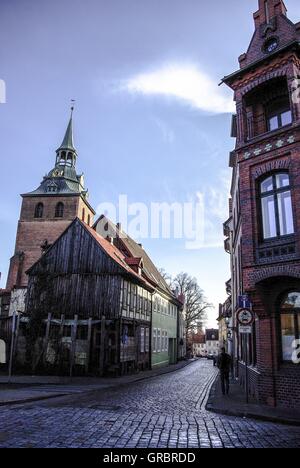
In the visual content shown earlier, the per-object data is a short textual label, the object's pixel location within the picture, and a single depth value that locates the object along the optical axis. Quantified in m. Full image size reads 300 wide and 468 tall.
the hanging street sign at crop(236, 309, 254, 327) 11.80
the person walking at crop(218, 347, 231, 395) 15.13
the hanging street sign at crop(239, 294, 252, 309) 12.14
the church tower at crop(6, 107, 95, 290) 44.28
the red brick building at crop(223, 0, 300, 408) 11.96
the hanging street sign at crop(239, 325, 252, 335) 11.94
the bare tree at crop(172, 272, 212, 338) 62.72
